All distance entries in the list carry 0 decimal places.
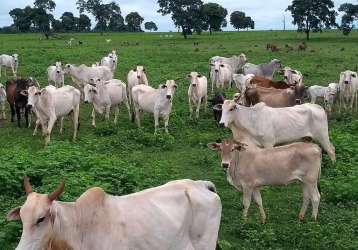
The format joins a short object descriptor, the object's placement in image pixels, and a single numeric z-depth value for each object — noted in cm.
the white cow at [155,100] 1524
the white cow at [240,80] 1974
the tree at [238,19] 9981
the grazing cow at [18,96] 1638
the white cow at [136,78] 1921
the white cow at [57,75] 2242
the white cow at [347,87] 1825
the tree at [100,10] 10256
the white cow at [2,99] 1749
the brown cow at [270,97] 1449
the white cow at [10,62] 2677
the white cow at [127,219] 473
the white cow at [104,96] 1667
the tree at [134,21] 11244
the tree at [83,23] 10531
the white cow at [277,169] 879
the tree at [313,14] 5775
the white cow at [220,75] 2230
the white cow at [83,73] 2192
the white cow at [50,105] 1424
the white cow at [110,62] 2618
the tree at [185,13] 6931
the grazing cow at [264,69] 2434
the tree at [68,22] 9994
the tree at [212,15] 7269
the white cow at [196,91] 1722
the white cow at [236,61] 2694
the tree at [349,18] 6100
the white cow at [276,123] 1132
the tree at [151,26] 14250
